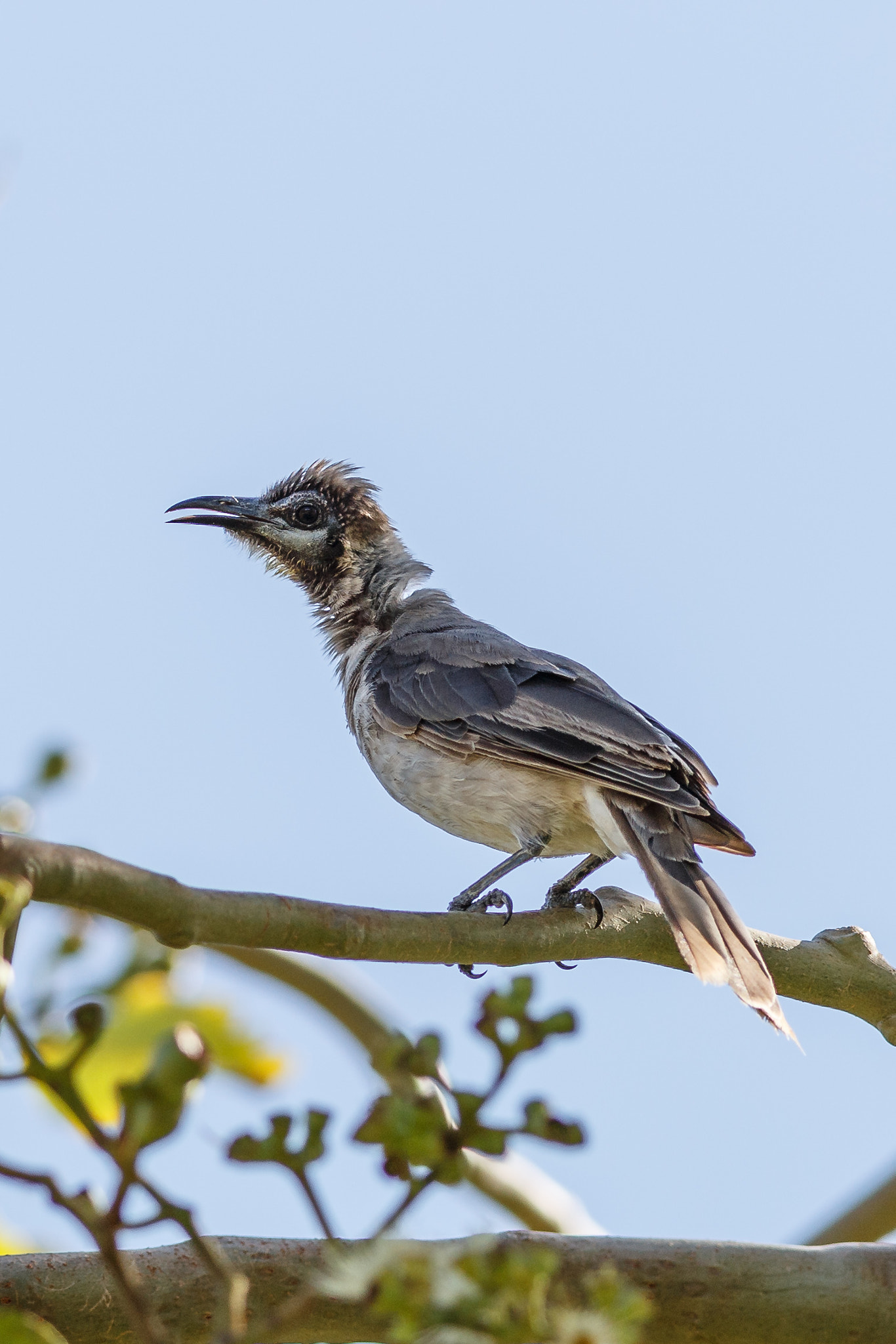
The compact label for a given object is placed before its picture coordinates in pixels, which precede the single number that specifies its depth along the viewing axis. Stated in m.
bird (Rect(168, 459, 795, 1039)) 7.87
